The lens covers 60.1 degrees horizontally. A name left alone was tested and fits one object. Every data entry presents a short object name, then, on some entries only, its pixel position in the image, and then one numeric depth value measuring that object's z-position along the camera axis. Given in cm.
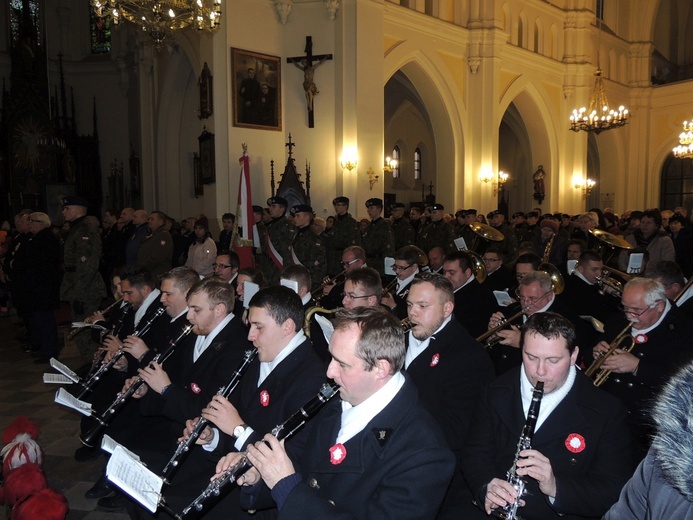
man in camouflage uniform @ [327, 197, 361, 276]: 988
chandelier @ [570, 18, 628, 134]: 1650
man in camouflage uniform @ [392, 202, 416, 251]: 1202
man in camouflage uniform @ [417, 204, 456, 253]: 1132
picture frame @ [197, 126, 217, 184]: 1244
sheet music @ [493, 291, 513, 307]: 557
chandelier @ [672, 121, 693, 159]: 1778
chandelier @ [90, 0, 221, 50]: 729
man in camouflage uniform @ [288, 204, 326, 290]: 817
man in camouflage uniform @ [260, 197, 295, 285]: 824
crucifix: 1316
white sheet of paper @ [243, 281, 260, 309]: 496
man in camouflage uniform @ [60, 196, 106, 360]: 735
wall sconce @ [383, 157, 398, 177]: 2306
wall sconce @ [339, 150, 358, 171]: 1335
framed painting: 1233
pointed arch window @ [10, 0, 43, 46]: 1869
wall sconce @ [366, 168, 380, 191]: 1390
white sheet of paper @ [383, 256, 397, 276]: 697
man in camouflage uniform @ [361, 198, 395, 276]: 1001
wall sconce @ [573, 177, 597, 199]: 2197
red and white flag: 783
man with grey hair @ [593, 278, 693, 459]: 351
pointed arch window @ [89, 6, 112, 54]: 1939
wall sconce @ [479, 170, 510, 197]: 1775
